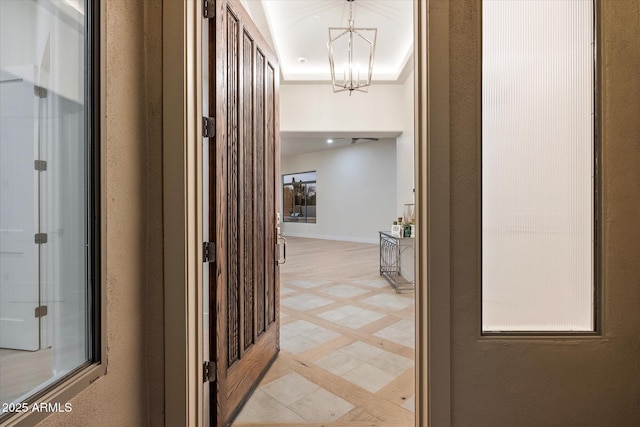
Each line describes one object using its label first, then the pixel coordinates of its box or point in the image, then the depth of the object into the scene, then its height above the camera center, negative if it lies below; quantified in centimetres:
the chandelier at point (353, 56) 407 +236
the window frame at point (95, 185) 119 +10
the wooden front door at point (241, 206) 172 +4
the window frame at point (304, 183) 1196 +111
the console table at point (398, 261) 499 -87
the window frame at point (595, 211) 149 +0
